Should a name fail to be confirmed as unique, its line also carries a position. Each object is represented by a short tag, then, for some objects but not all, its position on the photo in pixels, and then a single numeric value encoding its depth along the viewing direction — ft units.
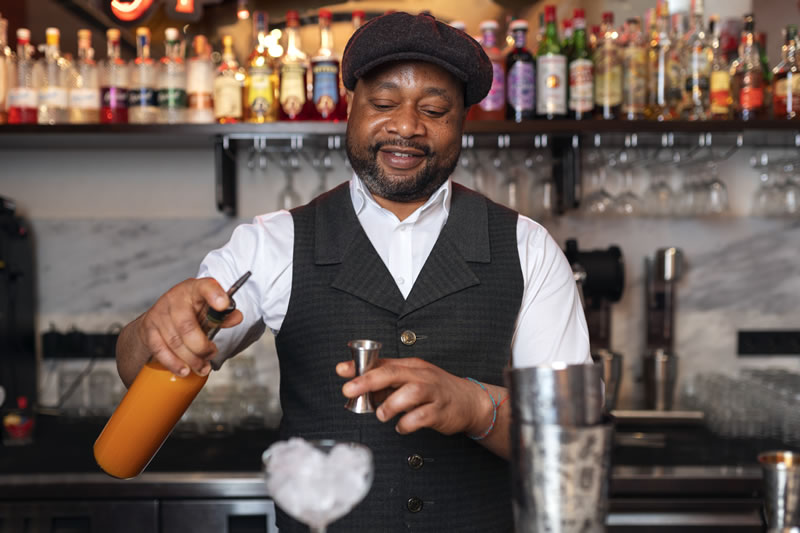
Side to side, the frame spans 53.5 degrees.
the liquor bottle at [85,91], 7.77
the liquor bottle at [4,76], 7.74
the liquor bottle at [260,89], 7.68
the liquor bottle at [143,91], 7.75
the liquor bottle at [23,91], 7.68
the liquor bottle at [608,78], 7.79
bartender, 4.38
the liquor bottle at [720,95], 7.82
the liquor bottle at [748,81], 7.86
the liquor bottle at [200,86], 7.72
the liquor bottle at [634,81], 7.79
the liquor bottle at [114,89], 7.78
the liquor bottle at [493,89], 7.82
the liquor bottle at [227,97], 7.69
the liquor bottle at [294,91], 7.68
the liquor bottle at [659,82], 7.88
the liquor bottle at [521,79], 7.73
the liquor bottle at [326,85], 7.62
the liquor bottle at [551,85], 7.72
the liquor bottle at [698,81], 7.79
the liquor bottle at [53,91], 7.73
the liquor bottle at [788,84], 7.84
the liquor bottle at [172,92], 7.72
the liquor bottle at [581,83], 7.72
